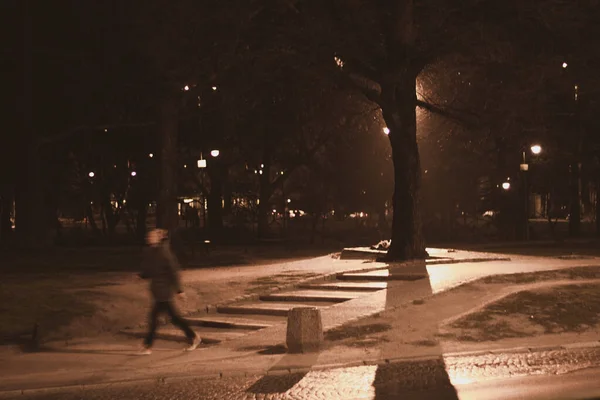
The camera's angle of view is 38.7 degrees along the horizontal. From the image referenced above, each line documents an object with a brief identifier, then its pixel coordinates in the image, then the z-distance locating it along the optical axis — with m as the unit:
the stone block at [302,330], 12.34
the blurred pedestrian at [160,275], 12.49
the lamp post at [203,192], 50.87
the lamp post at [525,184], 37.56
